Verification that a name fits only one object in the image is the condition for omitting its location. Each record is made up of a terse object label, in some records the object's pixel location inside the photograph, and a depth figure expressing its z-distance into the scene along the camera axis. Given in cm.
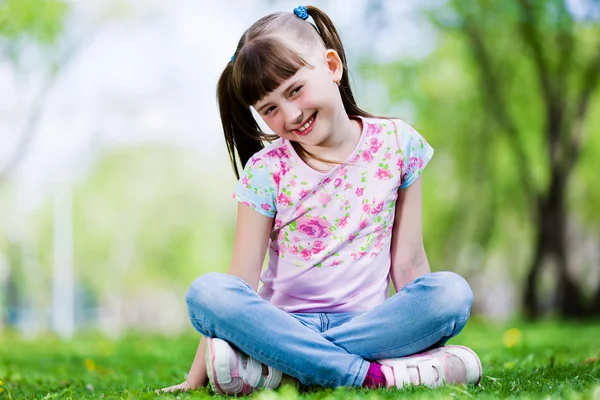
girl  274
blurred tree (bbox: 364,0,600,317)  1260
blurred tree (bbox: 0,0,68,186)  1288
